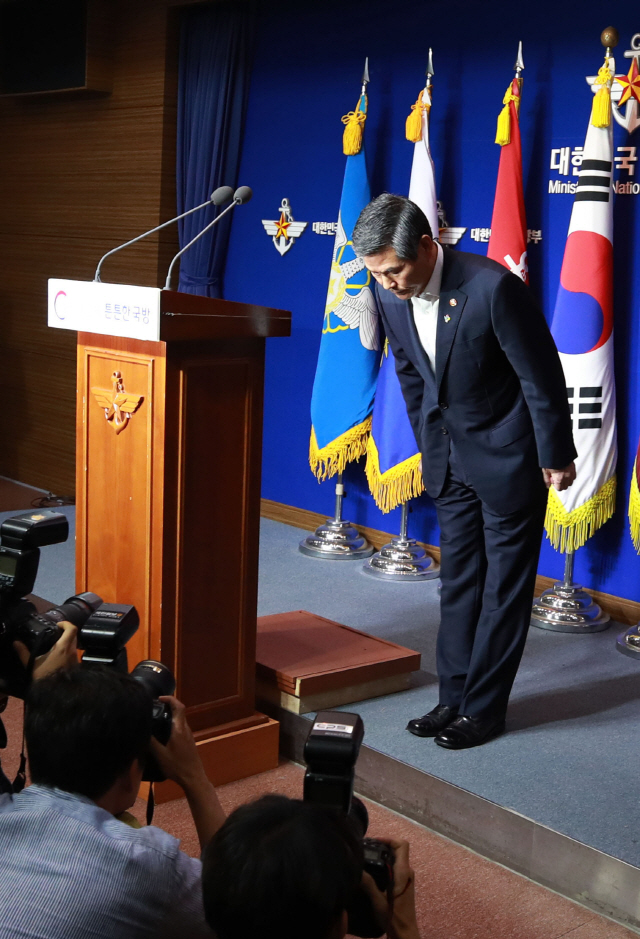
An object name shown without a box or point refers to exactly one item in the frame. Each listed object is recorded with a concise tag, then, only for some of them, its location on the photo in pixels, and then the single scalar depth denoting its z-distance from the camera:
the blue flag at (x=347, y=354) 4.75
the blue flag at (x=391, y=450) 4.65
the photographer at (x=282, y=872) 1.04
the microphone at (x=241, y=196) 2.63
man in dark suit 2.66
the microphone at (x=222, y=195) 2.61
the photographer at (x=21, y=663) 1.76
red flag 4.15
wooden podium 2.62
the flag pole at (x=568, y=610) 3.98
